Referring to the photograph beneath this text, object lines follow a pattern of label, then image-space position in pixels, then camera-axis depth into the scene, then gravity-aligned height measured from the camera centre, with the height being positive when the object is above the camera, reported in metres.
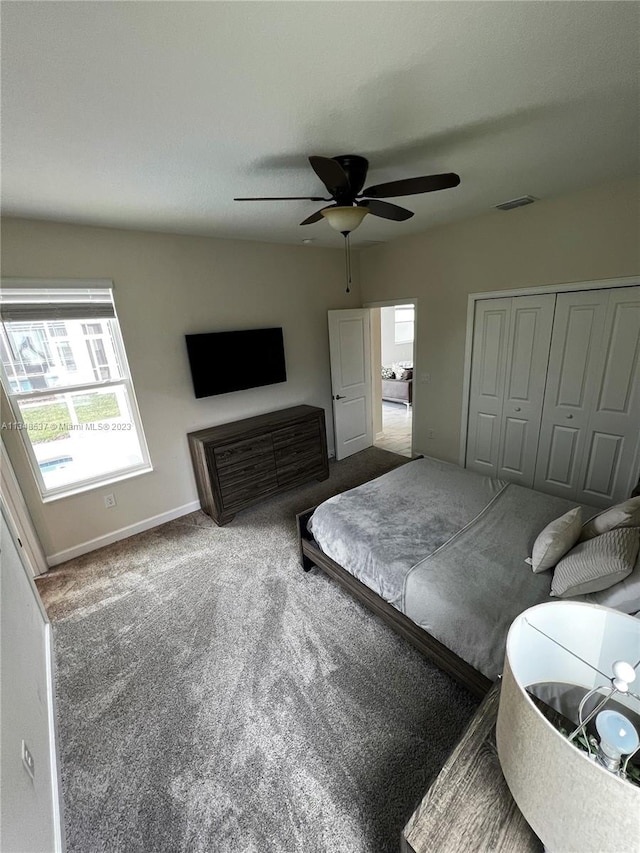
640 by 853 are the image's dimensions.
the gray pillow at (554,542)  1.75 -1.12
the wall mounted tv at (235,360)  3.39 -0.27
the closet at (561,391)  2.86 -0.69
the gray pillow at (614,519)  1.67 -1.00
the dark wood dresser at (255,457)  3.31 -1.24
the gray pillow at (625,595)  1.38 -1.12
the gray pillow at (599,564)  1.43 -1.04
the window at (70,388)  2.62 -0.34
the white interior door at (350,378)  4.44 -0.67
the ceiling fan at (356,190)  1.63 +0.64
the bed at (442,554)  1.64 -1.28
